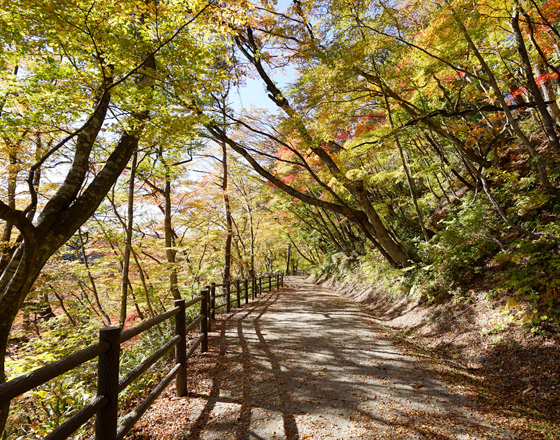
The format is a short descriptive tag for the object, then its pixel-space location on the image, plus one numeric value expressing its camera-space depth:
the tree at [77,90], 3.29
